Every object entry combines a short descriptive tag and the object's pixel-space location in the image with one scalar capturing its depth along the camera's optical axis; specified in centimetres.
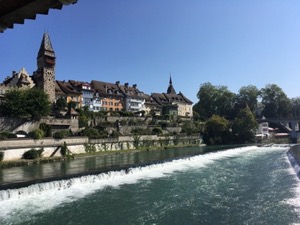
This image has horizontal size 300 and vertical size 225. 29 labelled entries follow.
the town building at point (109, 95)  8312
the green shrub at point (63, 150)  4582
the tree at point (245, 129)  8712
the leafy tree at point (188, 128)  8144
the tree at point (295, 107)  12199
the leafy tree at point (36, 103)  5029
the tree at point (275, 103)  11631
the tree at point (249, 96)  11688
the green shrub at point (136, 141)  6125
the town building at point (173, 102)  10256
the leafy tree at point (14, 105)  4872
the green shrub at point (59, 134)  4620
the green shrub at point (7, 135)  4209
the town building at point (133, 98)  8950
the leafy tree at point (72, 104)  6496
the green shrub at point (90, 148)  5045
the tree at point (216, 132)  8338
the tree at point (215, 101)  11312
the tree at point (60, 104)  6325
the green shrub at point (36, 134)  4376
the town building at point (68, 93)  7038
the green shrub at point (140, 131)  6493
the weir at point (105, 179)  2038
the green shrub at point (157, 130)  7126
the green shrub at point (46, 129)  4866
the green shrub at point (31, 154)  4094
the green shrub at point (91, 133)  5330
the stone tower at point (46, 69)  6425
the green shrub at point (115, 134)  5754
